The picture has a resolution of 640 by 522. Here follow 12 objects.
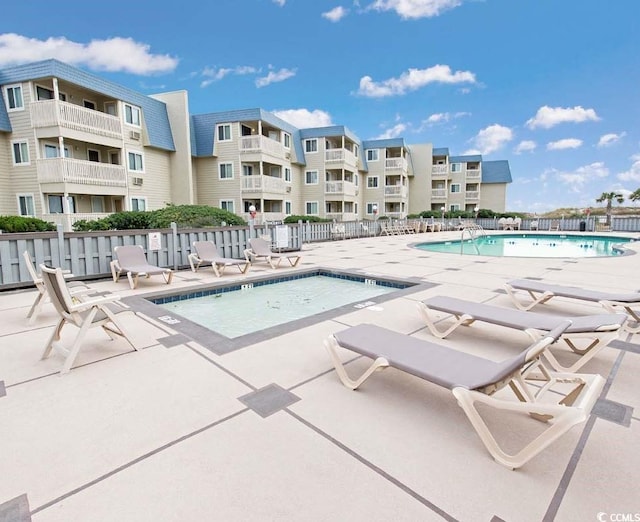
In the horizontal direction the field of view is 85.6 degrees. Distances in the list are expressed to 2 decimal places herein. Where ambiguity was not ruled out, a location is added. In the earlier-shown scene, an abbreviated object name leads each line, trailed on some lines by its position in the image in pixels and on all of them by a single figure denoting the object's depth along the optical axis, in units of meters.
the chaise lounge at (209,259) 8.27
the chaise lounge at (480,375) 1.85
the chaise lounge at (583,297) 4.24
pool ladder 20.08
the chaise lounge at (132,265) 6.91
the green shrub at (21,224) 12.41
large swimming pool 15.00
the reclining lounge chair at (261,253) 9.39
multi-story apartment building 15.84
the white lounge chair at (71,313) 3.25
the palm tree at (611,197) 32.53
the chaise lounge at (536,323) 3.07
